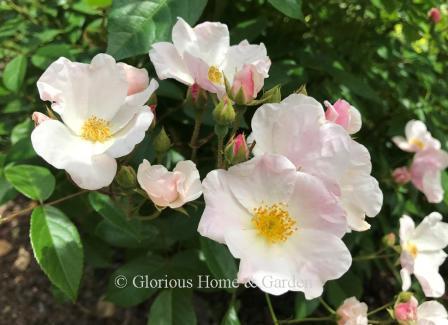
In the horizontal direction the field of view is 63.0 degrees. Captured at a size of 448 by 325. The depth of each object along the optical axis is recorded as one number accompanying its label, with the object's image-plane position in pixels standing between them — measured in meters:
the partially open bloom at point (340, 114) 0.15
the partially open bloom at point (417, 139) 0.28
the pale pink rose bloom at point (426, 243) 0.23
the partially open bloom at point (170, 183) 0.15
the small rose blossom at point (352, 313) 0.19
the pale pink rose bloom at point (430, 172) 0.27
